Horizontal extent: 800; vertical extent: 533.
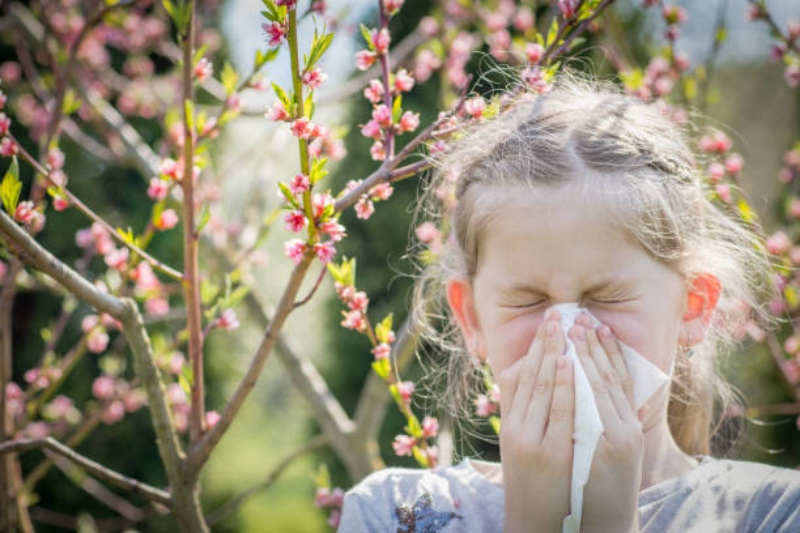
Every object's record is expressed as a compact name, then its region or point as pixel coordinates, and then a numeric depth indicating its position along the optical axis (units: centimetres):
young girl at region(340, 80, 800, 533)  113
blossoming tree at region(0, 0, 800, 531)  114
